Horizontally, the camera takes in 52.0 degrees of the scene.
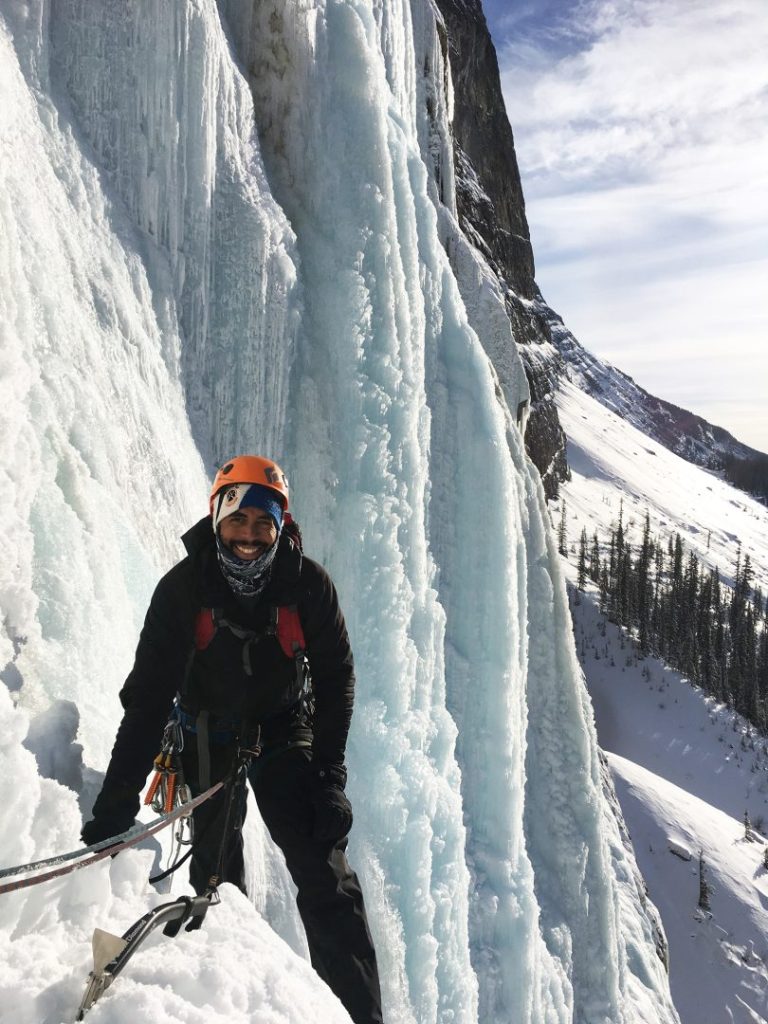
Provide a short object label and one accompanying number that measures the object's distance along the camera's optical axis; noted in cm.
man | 236
